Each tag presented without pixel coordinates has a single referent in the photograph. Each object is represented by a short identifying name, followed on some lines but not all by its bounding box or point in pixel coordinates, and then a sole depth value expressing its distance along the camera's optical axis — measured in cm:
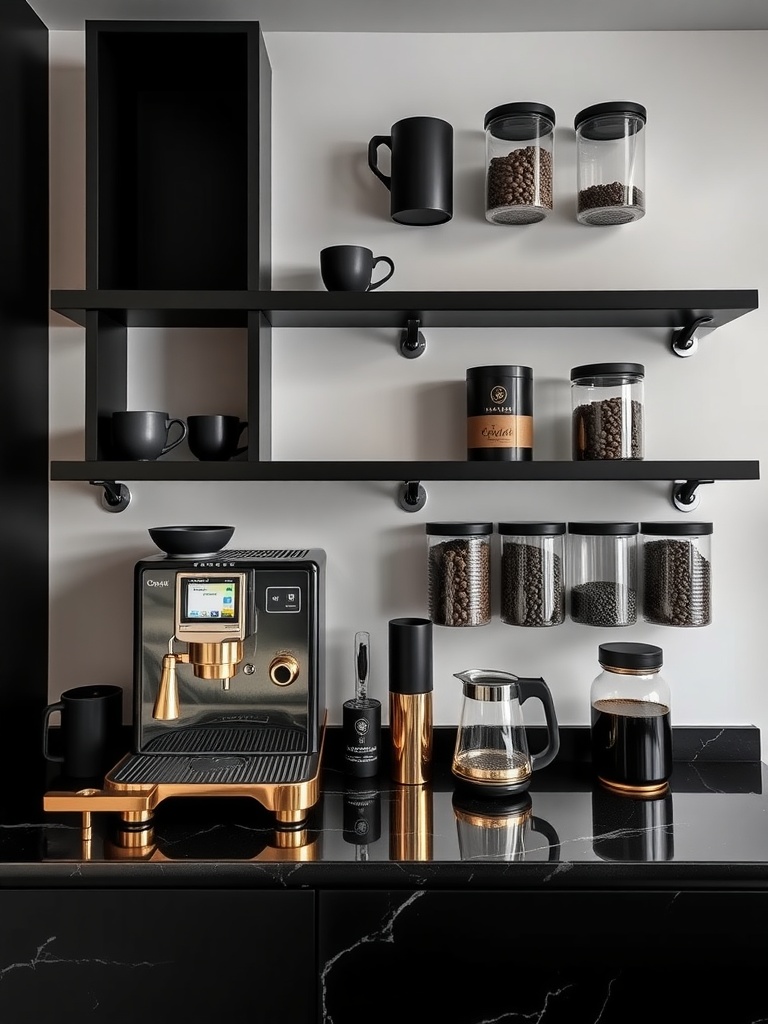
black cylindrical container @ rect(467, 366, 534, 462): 151
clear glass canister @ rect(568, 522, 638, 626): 155
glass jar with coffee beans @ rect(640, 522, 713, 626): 154
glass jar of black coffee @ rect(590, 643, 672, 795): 146
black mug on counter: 149
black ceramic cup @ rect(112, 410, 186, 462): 146
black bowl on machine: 142
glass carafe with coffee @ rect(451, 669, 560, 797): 142
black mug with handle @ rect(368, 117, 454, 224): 155
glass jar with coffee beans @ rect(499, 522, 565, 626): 156
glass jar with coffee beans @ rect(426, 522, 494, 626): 156
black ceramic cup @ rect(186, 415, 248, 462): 149
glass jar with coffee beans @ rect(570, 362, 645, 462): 150
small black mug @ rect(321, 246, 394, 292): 150
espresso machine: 138
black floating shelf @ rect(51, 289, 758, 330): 146
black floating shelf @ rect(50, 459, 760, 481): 145
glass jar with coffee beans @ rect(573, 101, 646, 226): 155
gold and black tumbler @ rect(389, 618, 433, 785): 150
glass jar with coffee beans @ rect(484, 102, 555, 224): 156
